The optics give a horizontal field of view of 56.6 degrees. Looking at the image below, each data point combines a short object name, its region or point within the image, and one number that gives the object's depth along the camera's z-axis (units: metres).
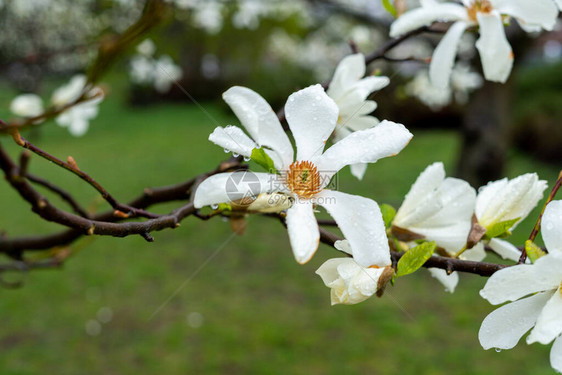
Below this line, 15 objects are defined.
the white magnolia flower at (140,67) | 4.27
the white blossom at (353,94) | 0.66
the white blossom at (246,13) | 3.35
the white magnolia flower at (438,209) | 0.59
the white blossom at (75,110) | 1.14
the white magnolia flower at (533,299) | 0.42
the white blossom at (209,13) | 3.03
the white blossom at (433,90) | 2.69
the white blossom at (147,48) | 2.73
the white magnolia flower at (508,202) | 0.56
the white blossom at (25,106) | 1.17
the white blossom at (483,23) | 0.62
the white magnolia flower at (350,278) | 0.47
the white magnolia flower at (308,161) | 0.43
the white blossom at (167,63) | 3.39
